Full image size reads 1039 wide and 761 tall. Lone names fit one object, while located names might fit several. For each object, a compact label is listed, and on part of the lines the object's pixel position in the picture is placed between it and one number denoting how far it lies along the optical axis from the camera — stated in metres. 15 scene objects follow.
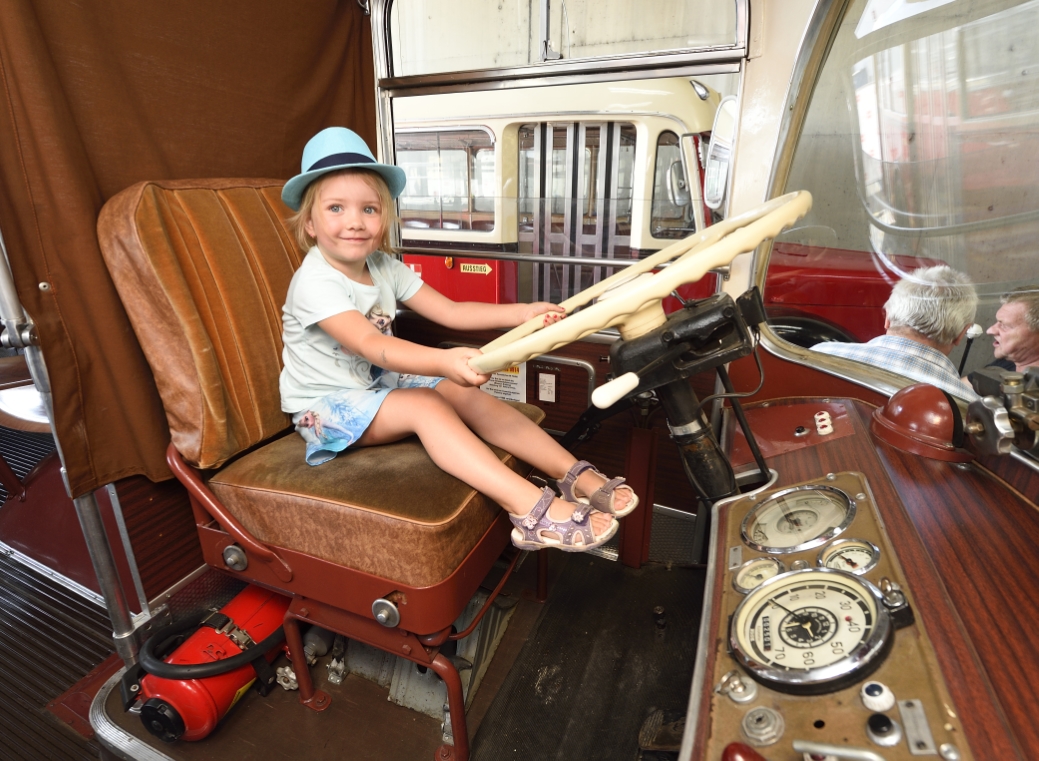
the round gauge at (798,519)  0.85
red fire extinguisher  1.26
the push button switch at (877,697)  0.56
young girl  1.16
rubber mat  1.33
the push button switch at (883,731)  0.52
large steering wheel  0.75
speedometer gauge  0.61
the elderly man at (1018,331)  1.02
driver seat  1.12
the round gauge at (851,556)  0.76
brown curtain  1.09
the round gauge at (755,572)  0.79
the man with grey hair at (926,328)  1.25
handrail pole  1.08
